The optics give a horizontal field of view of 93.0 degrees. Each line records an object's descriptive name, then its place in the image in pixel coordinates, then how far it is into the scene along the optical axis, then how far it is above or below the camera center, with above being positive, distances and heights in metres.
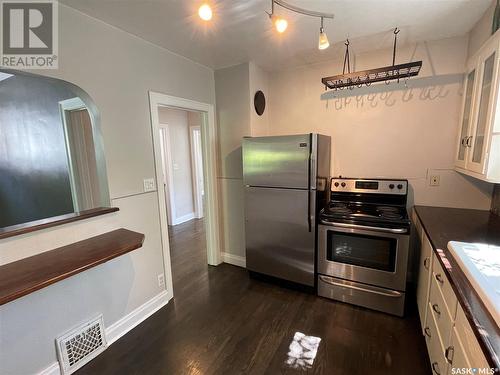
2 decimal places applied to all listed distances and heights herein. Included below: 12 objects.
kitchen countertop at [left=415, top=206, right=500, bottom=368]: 0.76 -0.56
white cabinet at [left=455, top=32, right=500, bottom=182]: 1.46 +0.23
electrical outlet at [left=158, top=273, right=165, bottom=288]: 2.36 -1.23
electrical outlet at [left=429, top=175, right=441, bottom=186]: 2.34 -0.28
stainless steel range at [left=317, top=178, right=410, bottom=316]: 2.03 -0.85
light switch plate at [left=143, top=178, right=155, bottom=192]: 2.16 -0.25
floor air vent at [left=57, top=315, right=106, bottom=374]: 1.62 -1.34
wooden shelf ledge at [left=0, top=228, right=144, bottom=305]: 1.19 -0.62
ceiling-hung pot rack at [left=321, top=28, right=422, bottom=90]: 1.89 +0.67
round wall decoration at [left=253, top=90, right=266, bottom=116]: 2.86 +0.64
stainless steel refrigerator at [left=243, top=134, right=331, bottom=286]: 2.29 -0.47
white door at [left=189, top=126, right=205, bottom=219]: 5.29 -0.30
